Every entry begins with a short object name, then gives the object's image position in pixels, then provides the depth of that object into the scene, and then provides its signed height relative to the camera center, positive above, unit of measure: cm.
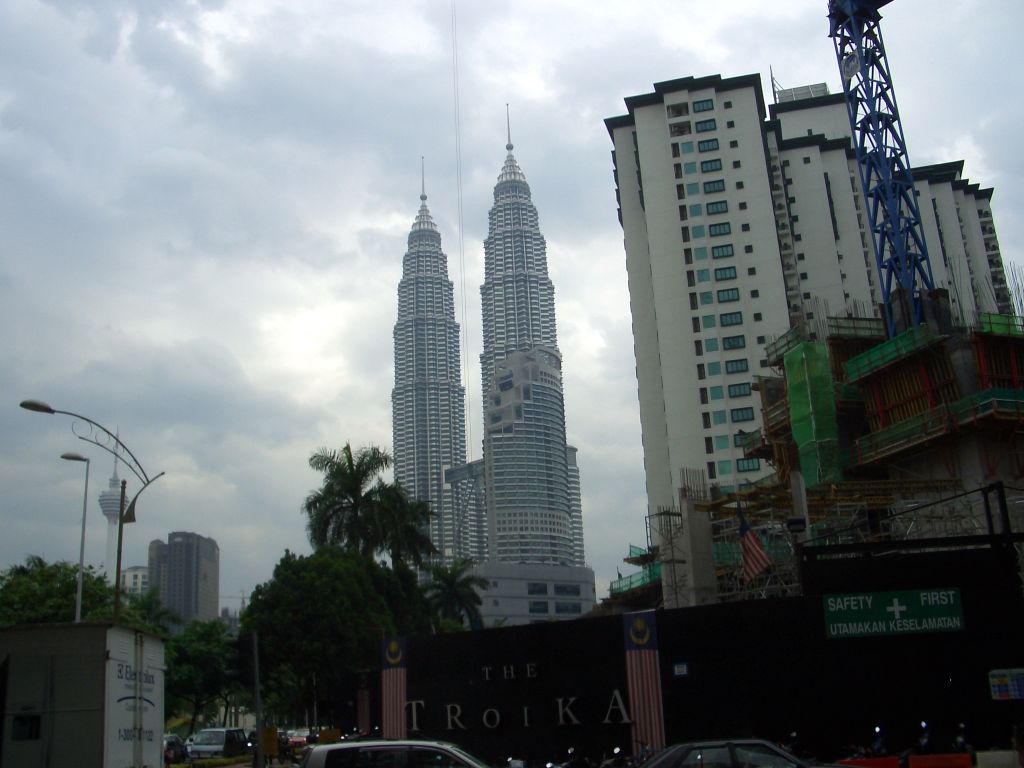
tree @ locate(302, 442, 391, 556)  5631 +1072
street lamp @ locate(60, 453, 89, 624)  2948 +616
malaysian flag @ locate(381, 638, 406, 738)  3009 +30
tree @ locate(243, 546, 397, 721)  4578 +347
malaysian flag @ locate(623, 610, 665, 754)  2625 +10
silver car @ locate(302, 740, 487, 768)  1355 -73
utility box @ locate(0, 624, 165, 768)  1573 +33
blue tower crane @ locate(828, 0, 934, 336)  6084 +3152
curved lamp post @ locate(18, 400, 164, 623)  2564 +607
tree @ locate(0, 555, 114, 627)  4462 +535
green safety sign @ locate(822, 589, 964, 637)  2372 +126
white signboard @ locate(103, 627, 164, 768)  1644 +23
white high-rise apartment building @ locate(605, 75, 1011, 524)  8969 +3891
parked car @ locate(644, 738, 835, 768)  1345 -99
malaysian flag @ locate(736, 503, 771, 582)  3484 +401
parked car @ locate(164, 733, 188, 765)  3912 -151
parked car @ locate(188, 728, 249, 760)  4153 -137
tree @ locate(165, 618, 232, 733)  6328 +286
